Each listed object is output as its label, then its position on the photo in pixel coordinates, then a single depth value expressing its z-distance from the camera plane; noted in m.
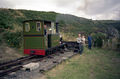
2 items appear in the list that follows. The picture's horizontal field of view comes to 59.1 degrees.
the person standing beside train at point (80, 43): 9.97
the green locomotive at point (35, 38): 8.01
